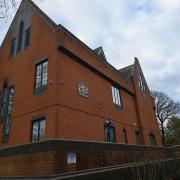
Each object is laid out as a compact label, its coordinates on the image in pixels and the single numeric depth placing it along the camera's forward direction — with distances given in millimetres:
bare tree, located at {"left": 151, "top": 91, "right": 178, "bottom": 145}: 42969
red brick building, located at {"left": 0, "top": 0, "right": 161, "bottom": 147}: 12922
